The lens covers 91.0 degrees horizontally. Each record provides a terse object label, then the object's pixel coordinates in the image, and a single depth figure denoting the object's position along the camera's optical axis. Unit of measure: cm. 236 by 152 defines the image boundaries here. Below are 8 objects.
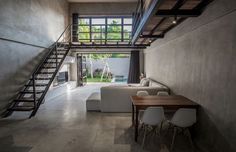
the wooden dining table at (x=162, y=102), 216
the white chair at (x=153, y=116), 203
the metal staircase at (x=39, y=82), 328
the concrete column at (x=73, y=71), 711
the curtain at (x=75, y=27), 677
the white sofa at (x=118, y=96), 342
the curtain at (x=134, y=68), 701
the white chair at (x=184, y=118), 200
